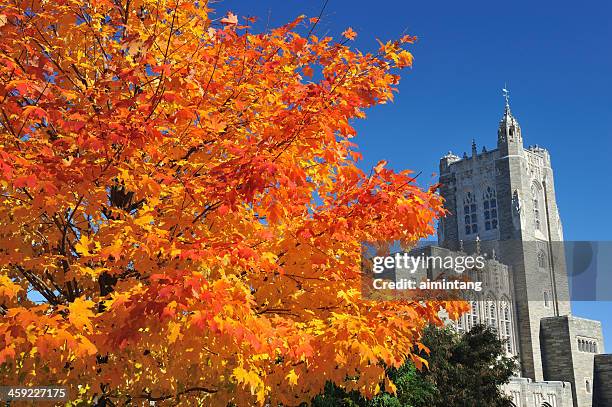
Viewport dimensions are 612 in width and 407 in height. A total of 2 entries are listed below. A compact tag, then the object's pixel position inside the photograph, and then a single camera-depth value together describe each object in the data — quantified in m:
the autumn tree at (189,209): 5.51
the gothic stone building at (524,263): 65.81
